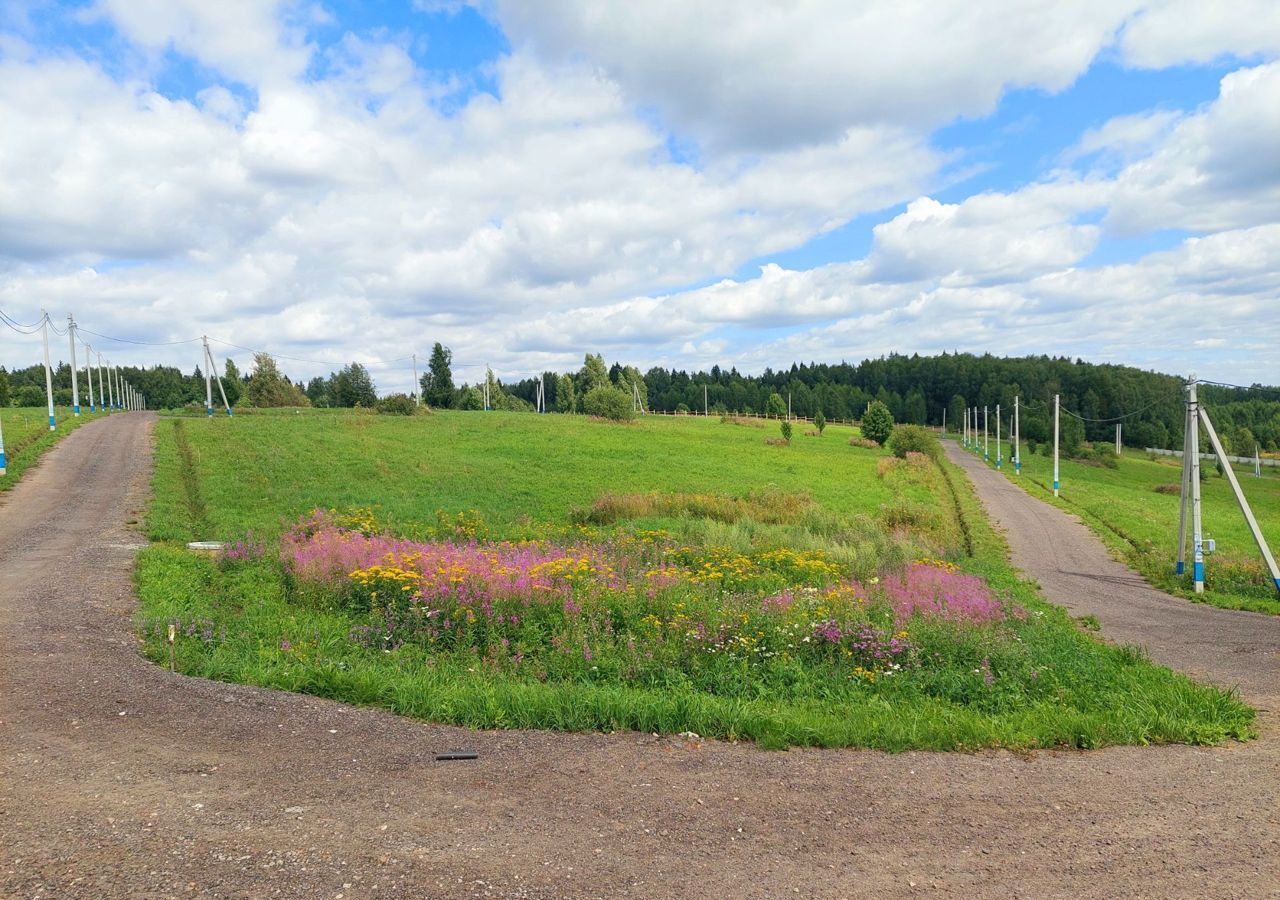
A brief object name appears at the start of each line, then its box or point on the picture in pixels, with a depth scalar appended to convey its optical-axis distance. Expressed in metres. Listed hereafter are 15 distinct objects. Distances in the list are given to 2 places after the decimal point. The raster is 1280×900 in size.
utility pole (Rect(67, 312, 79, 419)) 53.55
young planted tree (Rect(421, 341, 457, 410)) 97.62
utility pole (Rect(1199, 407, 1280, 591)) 18.08
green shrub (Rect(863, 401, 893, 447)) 80.81
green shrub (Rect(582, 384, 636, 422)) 73.31
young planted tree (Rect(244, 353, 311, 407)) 99.00
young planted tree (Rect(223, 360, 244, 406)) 135.38
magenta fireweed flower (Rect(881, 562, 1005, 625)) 12.33
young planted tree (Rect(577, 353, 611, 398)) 124.12
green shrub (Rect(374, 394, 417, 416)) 64.62
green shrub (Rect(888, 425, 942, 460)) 64.44
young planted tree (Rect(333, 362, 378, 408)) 106.04
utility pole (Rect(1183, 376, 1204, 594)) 19.06
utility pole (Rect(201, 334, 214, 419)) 55.94
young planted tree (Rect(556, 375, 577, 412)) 129.88
